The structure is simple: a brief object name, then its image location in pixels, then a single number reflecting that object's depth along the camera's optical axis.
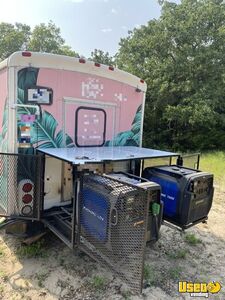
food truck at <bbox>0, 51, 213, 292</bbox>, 2.50
